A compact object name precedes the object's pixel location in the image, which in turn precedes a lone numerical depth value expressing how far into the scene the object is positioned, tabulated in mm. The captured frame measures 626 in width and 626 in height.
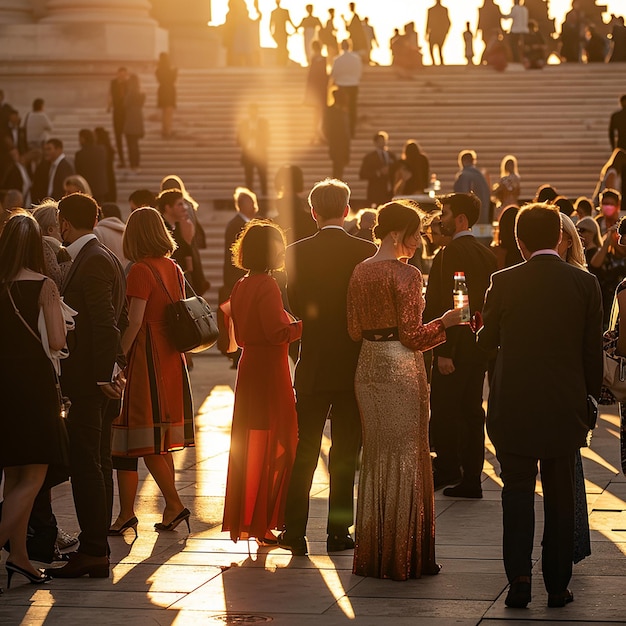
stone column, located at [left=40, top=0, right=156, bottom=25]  35906
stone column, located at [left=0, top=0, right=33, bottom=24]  36906
